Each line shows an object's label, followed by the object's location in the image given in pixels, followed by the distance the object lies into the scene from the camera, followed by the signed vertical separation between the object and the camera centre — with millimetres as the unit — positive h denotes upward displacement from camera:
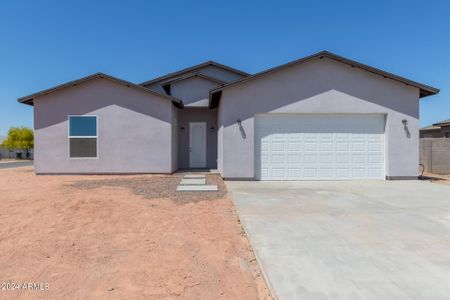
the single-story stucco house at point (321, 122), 10617 +1190
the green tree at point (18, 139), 33469 +1394
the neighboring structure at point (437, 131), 18984 +1639
